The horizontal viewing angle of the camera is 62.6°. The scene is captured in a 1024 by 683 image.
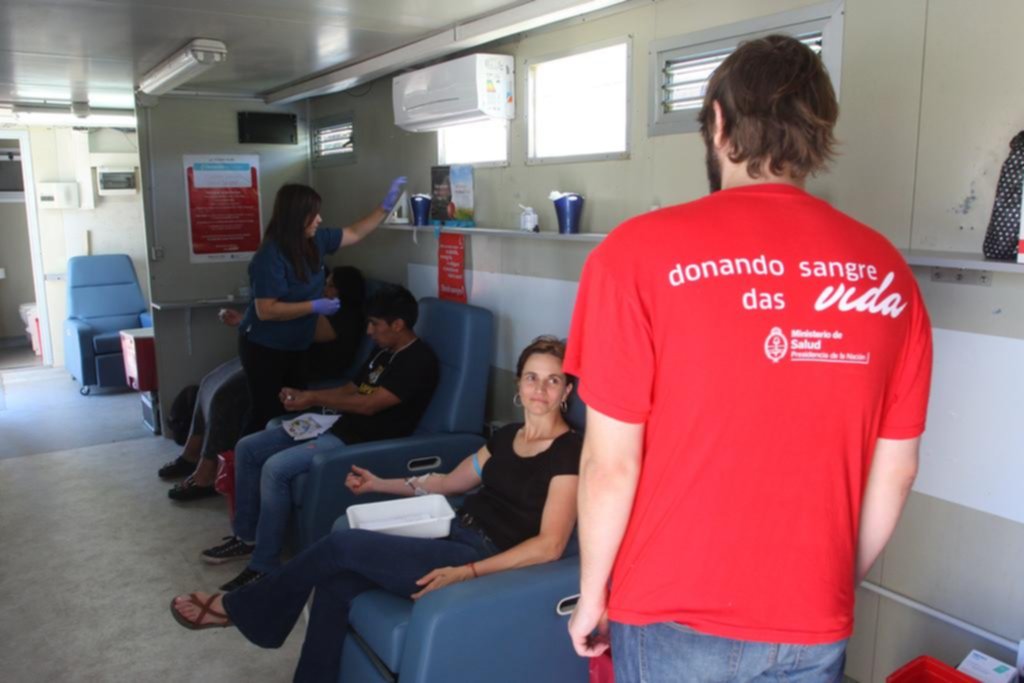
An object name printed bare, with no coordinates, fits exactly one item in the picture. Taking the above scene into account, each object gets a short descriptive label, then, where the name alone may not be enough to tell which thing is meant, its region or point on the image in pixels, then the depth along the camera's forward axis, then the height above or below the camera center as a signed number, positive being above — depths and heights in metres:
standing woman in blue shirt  3.41 -0.35
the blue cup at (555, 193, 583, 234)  2.78 +0.00
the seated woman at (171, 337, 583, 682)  2.02 -0.82
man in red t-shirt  1.03 -0.22
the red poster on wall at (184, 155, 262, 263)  4.76 +0.03
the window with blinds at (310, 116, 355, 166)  4.50 +0.38
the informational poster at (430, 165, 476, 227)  3.49 +0.06
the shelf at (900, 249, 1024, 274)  1.65 -0.10
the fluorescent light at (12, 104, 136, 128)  5.30 +0.65
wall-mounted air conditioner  3.04 +0.44
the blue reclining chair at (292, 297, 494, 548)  2.90 -0.82
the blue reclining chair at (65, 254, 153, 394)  5.95 -0.78
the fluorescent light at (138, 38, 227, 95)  3.23 +0.59
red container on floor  1.79 -0.98
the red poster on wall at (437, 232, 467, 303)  3.62 -0.24
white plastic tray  2.19 -0.82
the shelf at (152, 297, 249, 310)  4.64 -0.51
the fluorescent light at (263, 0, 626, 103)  2.51 +0.60
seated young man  3.11 -0.75
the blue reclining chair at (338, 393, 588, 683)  1.81 -0.93
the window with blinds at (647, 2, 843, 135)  2.08 +0.43
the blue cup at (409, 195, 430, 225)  3.67 +0.01
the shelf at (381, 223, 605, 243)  2.67 -0.08
